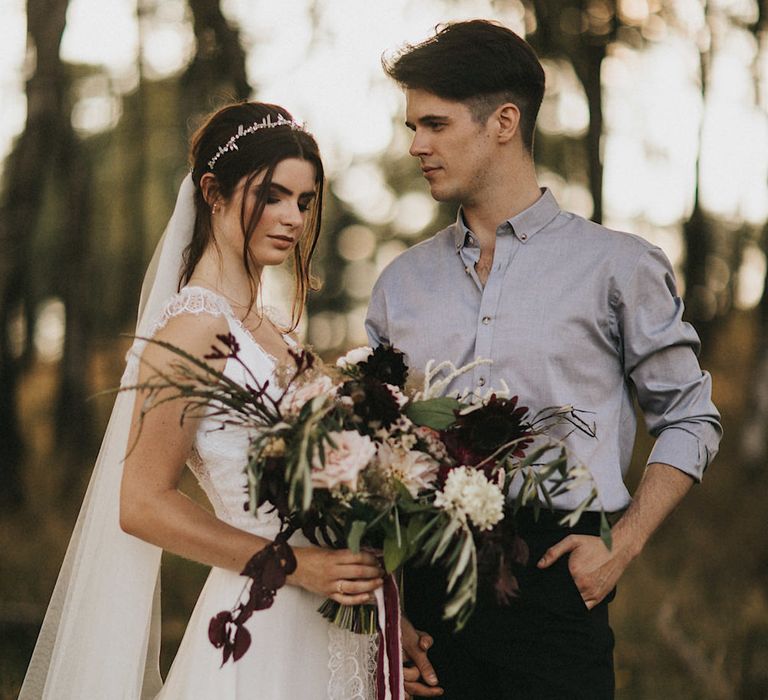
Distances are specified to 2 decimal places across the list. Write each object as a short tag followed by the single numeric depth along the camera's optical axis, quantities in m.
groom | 3.11
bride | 2.87
